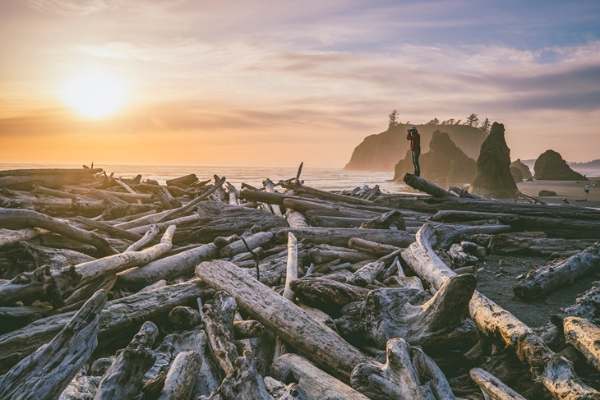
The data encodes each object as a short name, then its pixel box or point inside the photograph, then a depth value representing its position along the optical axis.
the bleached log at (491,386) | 2.35
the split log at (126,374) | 2.15
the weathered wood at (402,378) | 2.35
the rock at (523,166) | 74.38
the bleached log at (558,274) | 4.94
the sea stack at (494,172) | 39.47
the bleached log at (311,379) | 2.48
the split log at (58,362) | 2.01
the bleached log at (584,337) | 2.83
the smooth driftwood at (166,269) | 4.80
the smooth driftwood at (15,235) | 4.96
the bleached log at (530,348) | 2.34
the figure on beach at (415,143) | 16.08
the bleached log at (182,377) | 2.40
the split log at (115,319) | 3.03
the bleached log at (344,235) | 7.06
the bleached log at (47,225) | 5.19
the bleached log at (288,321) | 2.91
